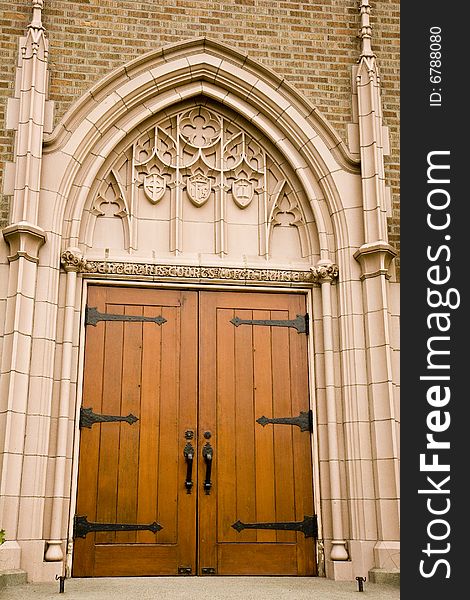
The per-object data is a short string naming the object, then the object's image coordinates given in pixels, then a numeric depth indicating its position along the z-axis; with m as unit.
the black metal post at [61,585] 5.81
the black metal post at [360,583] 6.04
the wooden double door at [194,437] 6.88
